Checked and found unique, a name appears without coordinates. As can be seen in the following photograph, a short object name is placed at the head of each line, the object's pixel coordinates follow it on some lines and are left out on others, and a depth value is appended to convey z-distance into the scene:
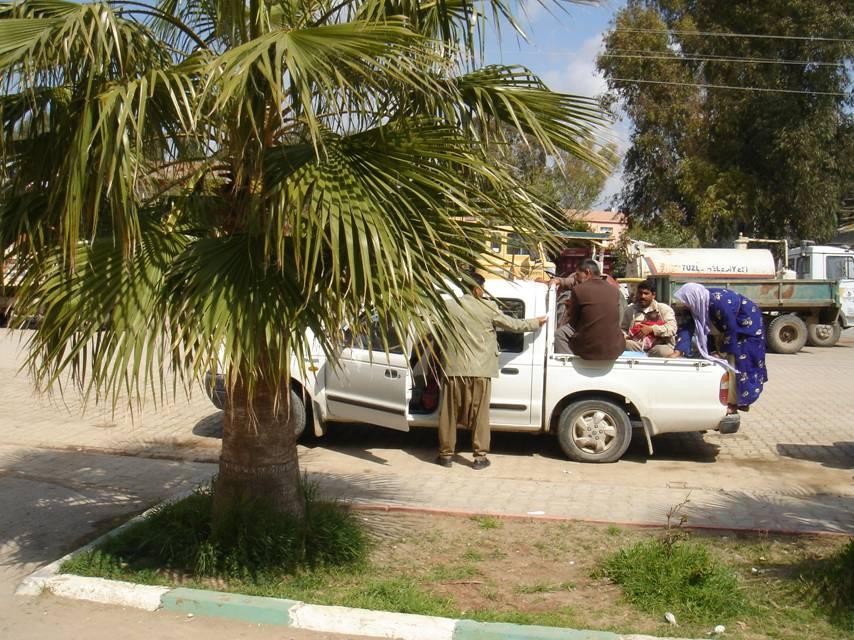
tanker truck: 18.83
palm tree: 4.04
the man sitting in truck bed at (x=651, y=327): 9.34
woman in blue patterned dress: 8.94
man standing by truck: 7.96
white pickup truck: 8.38
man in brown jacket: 8.41
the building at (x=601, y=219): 61.19
